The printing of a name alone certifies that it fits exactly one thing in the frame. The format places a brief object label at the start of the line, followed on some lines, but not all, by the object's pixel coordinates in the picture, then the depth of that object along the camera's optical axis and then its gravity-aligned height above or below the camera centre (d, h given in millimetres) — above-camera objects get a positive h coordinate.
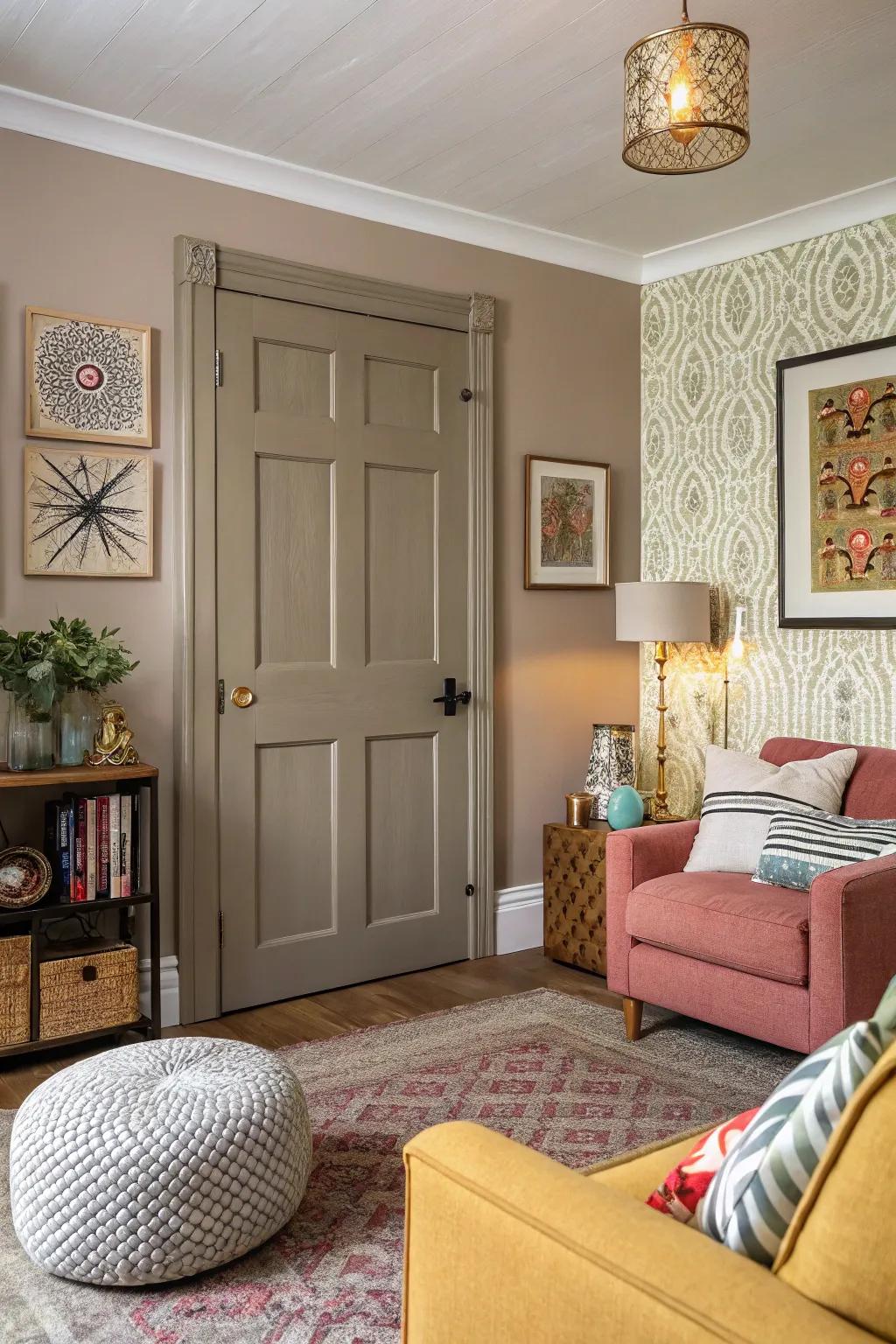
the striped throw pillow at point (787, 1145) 1052 -468
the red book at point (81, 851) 3121 -535
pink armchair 2762 -740
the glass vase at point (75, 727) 3170 -199
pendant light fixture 2113 +1066
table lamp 4102 +142
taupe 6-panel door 3617 +39
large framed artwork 3852 +576
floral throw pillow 1269 -591
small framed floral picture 4379 +509
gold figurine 3201 -243
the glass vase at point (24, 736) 3059 -216
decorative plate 2992 -585
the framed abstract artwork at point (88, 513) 3244 +415
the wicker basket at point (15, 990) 2986 -881
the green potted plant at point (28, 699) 3021 -115
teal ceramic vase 3959 -542
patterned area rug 1980 -1128
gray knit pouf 2021 -936
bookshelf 2986 -681
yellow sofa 960 -566
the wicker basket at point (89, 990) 3068 -916
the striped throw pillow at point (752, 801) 3348 -445
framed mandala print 3244 +805
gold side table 3975 -861
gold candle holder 4109 -560
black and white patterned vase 4188 -404
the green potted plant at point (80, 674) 3061 -49
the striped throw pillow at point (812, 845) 2992 -513
